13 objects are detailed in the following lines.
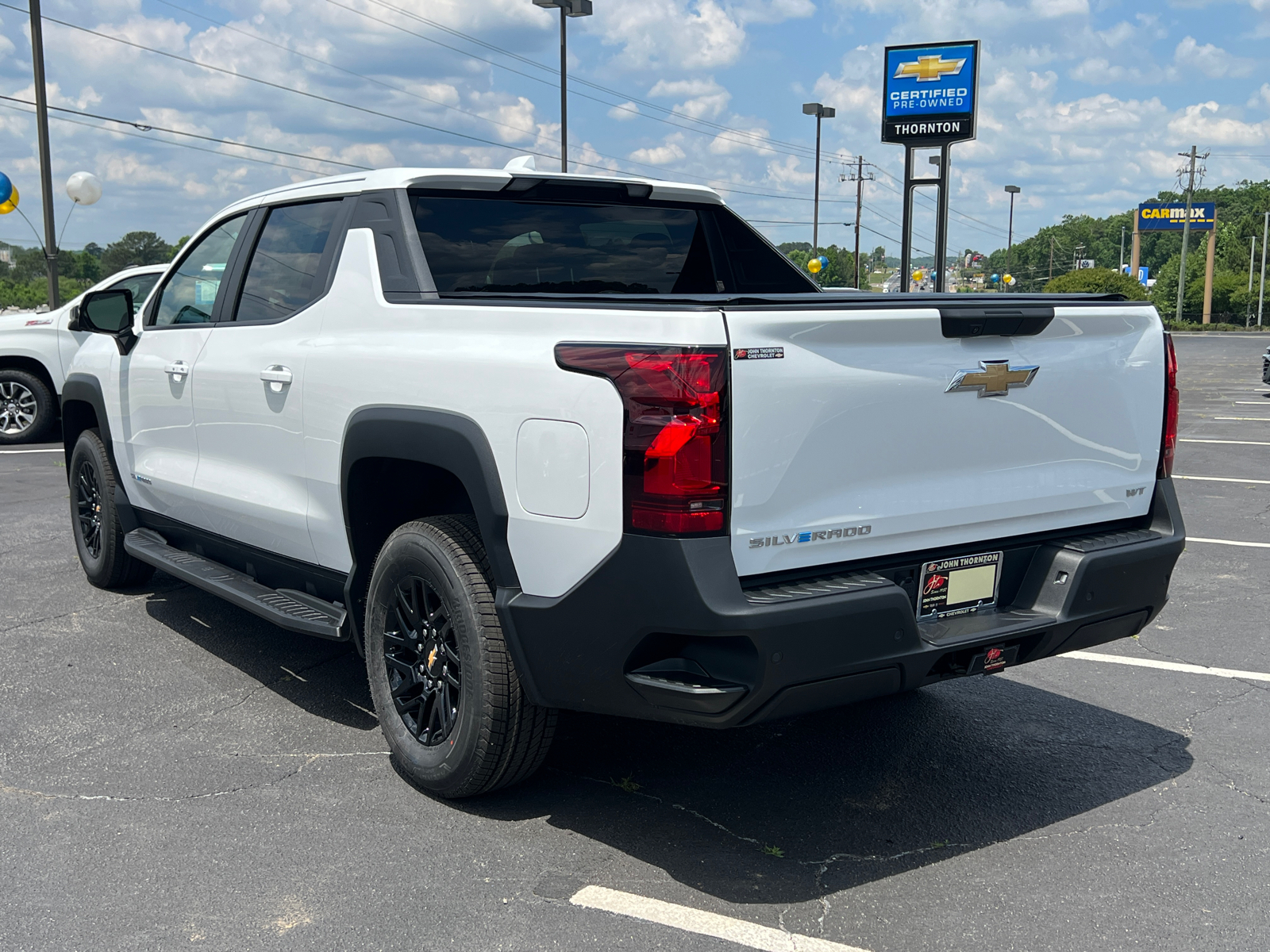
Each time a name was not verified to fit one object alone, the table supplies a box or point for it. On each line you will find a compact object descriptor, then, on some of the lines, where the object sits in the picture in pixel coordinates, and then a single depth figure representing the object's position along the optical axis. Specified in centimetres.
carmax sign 8406
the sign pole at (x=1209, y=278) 7619
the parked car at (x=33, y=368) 1245
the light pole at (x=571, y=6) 2442
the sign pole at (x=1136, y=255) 8800
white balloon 1988
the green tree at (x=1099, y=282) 5378
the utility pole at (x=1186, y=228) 7362
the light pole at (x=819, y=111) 4797
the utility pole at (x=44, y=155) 1945
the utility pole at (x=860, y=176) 7944
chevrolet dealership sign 2034
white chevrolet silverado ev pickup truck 283
